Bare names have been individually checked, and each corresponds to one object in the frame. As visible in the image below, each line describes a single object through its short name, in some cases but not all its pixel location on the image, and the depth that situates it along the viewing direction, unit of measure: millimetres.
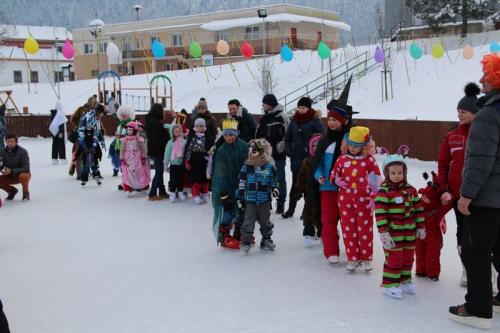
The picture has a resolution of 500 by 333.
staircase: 27625
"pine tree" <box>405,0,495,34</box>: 33656
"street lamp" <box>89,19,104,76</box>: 47497
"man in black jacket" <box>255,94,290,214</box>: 7625
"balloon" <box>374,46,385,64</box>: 25448
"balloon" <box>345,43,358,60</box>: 32844
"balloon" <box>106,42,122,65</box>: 29219
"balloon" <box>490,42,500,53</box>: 23764
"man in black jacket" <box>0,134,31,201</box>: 9414
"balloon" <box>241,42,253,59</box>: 28797
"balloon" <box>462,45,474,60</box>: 25969
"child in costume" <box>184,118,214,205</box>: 8580
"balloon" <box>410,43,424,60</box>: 25656
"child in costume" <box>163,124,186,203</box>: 9055
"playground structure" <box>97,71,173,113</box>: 29880
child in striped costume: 4512
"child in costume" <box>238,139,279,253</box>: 5855
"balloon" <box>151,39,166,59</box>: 26688
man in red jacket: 4391
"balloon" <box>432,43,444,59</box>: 24922
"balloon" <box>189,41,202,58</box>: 28720
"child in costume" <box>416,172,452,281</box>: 4742
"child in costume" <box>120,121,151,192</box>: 9602
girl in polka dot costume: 5062
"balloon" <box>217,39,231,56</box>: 29219
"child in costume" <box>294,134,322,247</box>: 5986
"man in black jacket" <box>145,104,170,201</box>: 9234
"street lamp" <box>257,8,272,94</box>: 27164
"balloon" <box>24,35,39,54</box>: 22000
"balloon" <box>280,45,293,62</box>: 28286
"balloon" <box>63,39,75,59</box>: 25234
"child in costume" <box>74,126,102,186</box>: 10688
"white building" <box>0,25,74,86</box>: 53469
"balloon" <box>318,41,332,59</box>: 26047
